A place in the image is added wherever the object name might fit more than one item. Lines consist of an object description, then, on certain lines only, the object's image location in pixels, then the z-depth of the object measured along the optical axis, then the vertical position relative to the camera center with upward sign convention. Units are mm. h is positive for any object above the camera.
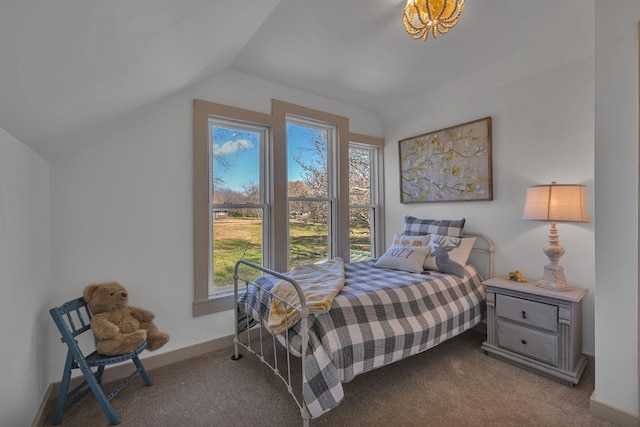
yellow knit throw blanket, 1688 -536
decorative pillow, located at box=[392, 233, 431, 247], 2932 -325
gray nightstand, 1982 -902
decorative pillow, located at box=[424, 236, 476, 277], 2559 -426
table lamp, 2068 -23
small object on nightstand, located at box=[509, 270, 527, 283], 2412 -587
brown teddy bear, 1717 -716
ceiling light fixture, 1729 +1222
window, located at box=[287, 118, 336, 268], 3168 +233
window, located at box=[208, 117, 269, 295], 2686 +144
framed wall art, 2834 +488
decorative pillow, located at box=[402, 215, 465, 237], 2859 -183
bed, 1525 -740
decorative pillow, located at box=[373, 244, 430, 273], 2637 -469
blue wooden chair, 1634 -888
